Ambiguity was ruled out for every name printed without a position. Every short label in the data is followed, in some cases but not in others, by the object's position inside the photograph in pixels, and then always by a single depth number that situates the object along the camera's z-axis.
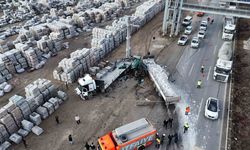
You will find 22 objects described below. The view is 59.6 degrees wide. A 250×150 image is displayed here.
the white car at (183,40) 31.20
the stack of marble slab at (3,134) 17.49
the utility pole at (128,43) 24.77
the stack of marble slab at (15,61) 25.80
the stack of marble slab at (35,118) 19.02
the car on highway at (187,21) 37.34
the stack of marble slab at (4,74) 24.91
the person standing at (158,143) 16.92
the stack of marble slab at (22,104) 18.69
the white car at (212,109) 19.08
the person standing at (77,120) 19.16
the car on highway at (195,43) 30.39
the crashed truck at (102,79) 21.61
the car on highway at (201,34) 32.84
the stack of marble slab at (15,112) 18.14
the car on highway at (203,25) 34.69
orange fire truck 15.56
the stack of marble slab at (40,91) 20.28
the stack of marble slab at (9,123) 17.55
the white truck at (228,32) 32.28
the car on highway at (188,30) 34.38
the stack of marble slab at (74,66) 24.12
